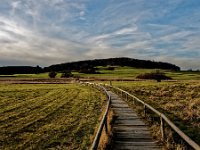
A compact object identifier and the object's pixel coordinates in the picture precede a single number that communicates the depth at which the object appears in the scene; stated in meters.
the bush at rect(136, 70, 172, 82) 45.39
